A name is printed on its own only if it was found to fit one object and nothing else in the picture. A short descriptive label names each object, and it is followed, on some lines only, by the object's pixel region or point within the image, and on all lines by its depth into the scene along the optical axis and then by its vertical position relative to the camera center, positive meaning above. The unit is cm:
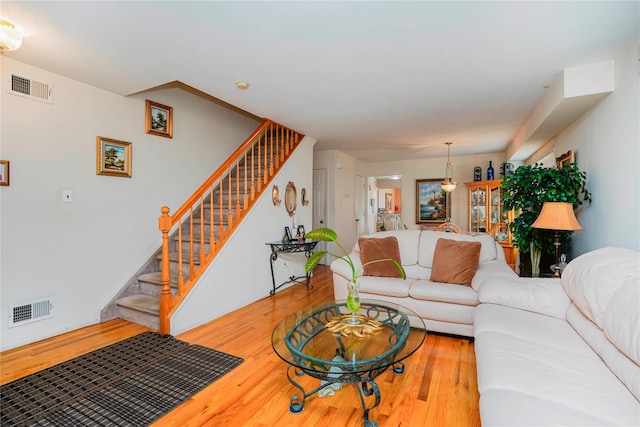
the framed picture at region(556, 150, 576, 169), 309 +57
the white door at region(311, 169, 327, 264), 606 +25
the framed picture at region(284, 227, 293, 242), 429 -30
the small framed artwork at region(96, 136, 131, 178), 299 +58
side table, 402 -52
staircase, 270 -38
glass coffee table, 150 -76
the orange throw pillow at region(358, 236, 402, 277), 315 -46
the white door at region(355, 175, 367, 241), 709 +15
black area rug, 166 -112
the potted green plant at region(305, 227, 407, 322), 191 -35
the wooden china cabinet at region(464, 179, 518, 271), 496 -5
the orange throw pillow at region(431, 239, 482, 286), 286 -50
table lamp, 243 -5
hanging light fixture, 580 +54
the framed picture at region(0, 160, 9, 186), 238 +33
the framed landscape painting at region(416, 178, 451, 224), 666 +21
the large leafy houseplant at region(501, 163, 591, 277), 275 +15
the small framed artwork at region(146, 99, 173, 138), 345 +112
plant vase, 190 -58
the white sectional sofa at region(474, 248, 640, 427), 109 -71
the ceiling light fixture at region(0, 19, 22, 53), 185 +111
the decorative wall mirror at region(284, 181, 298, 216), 442 +21
